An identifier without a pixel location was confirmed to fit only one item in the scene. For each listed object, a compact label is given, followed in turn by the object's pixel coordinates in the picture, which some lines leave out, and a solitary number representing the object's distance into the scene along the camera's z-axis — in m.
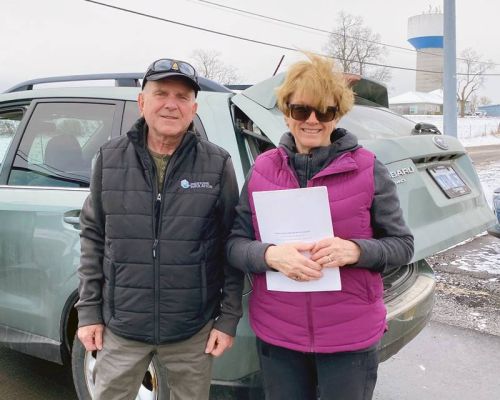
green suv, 2.35
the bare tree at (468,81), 59.59
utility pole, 9.05
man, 1.78
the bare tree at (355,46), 47.77
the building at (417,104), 66.69
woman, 1.68
